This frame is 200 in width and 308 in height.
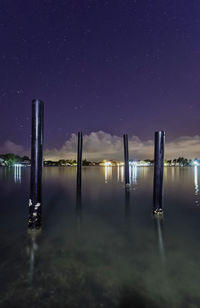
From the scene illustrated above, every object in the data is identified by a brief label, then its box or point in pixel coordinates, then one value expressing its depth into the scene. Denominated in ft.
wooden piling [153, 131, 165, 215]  22.75
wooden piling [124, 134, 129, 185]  49.29
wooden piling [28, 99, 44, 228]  16.84
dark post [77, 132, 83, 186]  42.93
